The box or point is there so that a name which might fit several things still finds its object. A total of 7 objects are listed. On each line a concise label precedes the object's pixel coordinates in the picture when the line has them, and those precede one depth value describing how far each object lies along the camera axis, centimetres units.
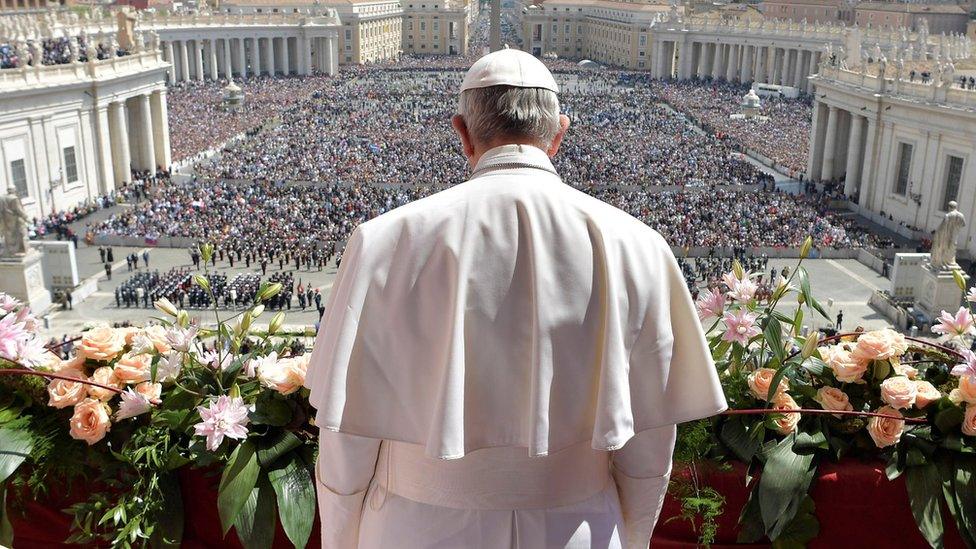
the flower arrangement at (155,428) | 405
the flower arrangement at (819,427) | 414
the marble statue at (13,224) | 2347
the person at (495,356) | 261
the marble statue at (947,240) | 2346
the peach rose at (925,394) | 425
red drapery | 425
